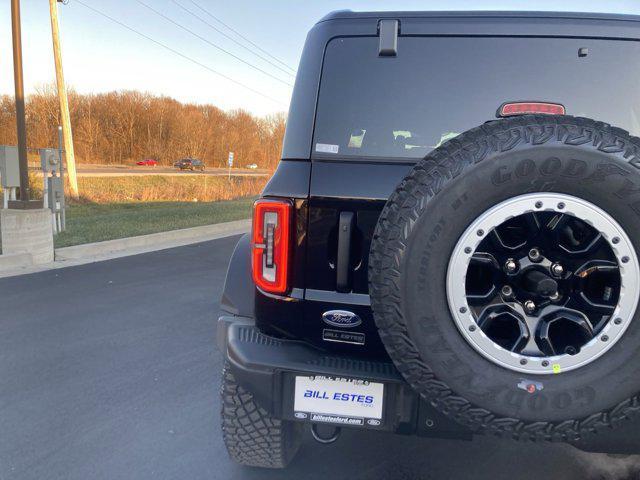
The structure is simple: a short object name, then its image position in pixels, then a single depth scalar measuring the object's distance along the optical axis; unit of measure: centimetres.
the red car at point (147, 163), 6211
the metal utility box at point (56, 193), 1025
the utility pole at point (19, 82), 808
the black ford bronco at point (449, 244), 161
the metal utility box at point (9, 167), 828
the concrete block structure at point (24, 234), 745
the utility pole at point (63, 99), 1589
